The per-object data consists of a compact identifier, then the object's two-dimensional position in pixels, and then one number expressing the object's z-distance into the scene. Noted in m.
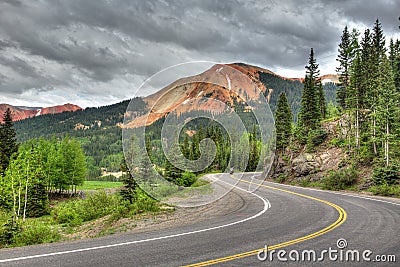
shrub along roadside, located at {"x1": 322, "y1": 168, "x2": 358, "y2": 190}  27.08
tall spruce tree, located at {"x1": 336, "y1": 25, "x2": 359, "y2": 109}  46.09
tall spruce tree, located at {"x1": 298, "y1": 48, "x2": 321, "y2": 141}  42.28
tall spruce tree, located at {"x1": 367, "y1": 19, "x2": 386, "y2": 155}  29.70
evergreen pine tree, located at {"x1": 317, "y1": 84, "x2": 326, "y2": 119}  56.57
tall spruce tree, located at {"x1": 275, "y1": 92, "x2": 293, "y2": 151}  49.28
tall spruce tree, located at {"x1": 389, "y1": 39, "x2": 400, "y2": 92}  45.12
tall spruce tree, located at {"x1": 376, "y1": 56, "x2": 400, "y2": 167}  26.56
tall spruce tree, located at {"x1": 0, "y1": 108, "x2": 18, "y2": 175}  43.81
